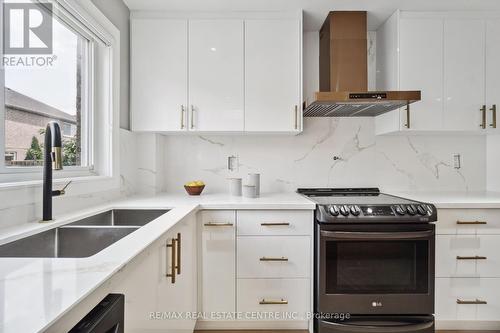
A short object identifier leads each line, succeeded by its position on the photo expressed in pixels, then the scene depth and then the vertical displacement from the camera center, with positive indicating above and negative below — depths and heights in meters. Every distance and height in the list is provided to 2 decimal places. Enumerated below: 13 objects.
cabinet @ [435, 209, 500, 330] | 1.89 -0.64
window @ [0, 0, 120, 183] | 1.31 +0.45
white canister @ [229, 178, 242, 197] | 2.27 -0.18
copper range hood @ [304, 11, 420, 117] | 2.16 +0.80
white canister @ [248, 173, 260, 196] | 2.23 -0.12
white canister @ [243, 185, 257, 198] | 2.17 -0.19
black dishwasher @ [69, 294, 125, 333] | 0.60 -0.34
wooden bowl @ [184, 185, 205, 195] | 2.27 -0.20
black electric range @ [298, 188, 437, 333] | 1.77 -0.64
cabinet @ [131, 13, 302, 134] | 2.20 +0.70
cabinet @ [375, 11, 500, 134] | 2.20 +0.74
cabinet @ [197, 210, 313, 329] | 1.88 -0.63
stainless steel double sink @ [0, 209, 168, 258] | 1.20 -0.33
